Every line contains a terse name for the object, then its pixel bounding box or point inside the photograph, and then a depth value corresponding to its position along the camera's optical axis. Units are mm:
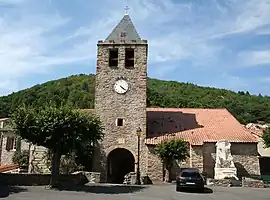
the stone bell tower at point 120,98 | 29812
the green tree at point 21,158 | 34125
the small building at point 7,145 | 37594
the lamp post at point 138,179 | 24594
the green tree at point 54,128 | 19469
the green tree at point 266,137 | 29138
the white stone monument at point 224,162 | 26672
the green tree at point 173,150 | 26438
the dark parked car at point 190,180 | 19109
